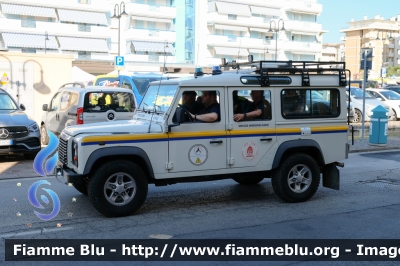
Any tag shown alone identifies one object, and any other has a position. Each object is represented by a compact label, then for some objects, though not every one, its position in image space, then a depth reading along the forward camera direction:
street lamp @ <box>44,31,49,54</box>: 49.50
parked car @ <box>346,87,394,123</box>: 24.45
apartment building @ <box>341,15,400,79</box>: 113.88
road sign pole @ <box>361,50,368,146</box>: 16.27
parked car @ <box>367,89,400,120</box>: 26.51
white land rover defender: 7.04
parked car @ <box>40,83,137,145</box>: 12.63
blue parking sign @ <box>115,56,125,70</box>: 22.41
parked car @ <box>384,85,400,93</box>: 31.50
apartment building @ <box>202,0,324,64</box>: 61.84
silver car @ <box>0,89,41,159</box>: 11.96
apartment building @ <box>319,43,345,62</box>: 123.38
